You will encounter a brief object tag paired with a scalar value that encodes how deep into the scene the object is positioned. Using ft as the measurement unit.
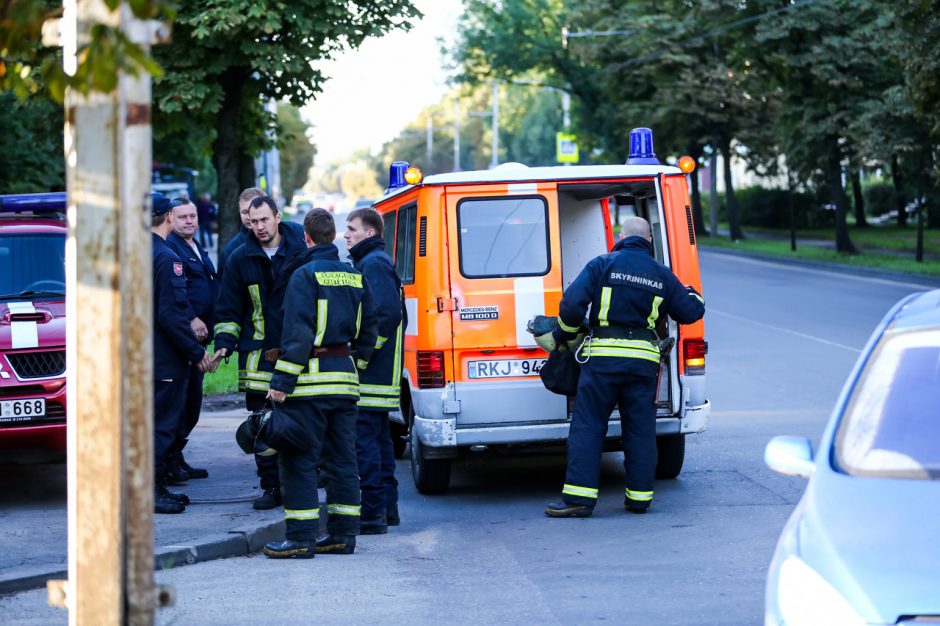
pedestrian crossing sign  188.44
